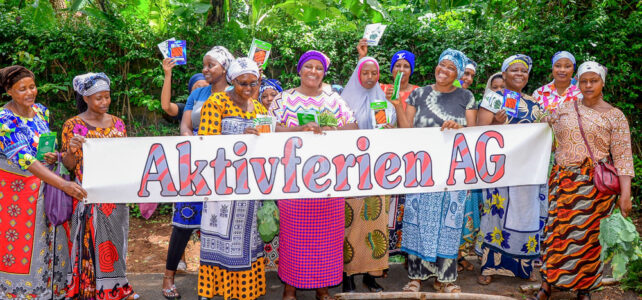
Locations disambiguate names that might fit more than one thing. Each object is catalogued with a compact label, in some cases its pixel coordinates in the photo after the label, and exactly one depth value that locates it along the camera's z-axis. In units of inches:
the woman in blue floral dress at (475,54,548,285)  182.4
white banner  149.3
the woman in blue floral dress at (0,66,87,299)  144.3
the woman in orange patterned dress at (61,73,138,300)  153.7
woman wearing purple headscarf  158.9
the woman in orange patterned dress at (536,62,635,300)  155.1
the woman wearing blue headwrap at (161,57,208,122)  183.9
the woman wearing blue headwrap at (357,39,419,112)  201.3
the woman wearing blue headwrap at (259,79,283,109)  198.7
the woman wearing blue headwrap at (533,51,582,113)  187.9
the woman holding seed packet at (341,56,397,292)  174.7
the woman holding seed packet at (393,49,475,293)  169.5
